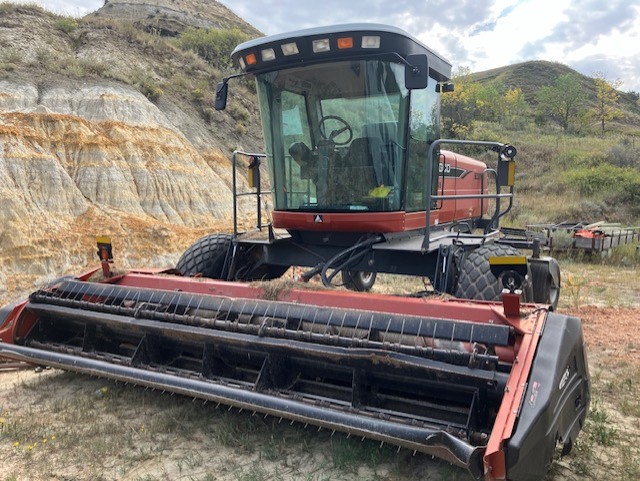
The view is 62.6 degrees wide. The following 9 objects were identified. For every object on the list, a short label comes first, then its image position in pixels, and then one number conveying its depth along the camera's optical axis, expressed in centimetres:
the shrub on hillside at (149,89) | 1581
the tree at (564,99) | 4622
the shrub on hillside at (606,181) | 2198
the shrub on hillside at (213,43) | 2449
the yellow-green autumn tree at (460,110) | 3550
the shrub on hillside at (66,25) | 1738
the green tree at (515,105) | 4782
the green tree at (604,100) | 4609
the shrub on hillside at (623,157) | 2612
